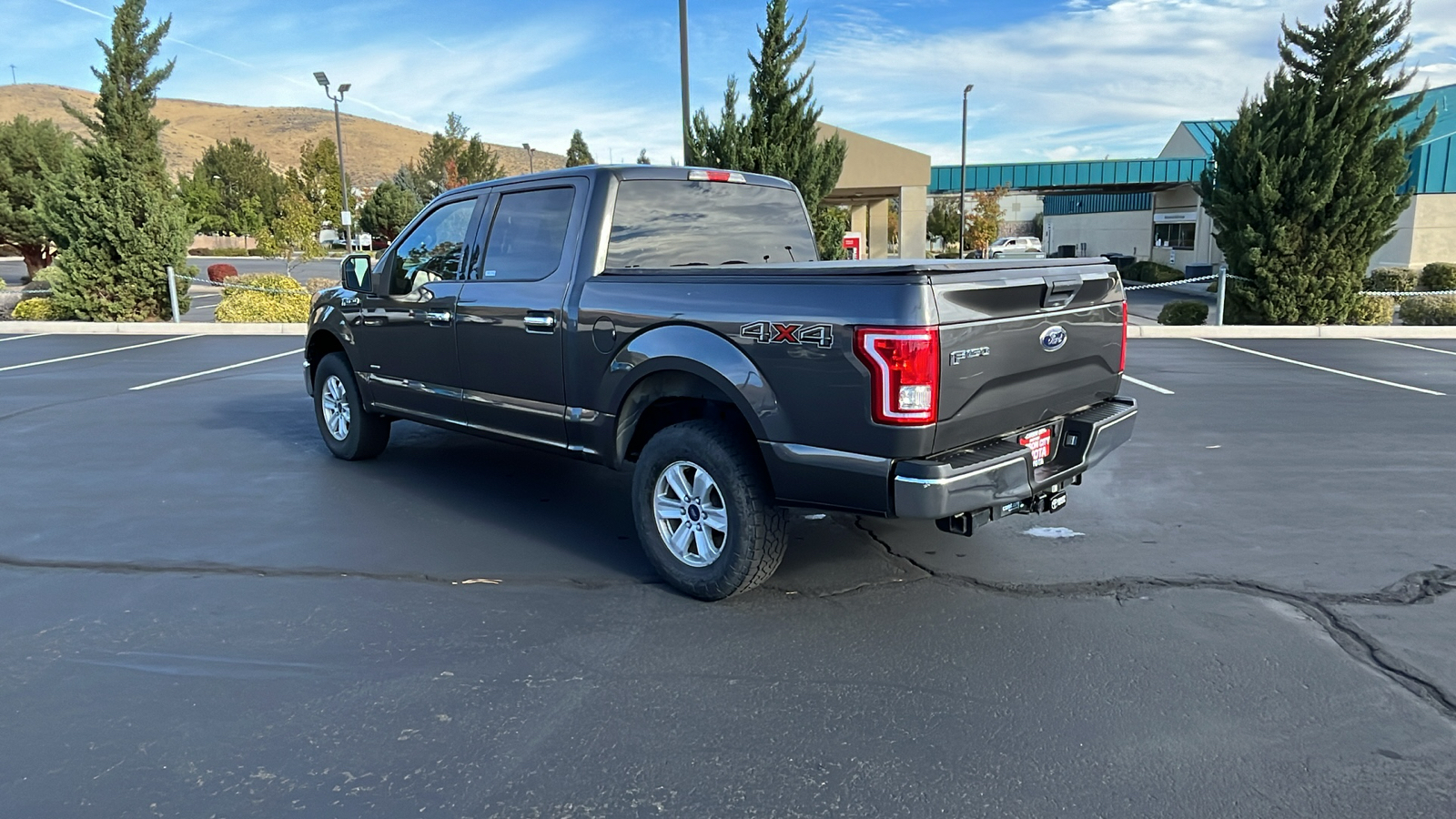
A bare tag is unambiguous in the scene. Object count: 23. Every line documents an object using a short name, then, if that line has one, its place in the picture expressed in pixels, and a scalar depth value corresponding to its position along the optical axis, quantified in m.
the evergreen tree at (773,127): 17.97
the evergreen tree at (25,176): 25.80
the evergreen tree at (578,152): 71.06
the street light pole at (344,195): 33.22
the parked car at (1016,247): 45.26
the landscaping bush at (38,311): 18.42
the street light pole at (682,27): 16.02
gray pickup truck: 3.71
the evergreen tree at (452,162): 56.00
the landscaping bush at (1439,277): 22.91
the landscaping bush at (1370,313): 16.61
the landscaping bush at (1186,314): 17.23
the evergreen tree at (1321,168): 15.58
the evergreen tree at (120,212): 17.88
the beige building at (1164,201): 27.00
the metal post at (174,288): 17.98
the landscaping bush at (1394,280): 23.42
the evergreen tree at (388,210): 54.47
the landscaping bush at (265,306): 17.72
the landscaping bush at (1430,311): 16.59
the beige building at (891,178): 28.92
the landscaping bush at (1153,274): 32.09
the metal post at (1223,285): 16.41
